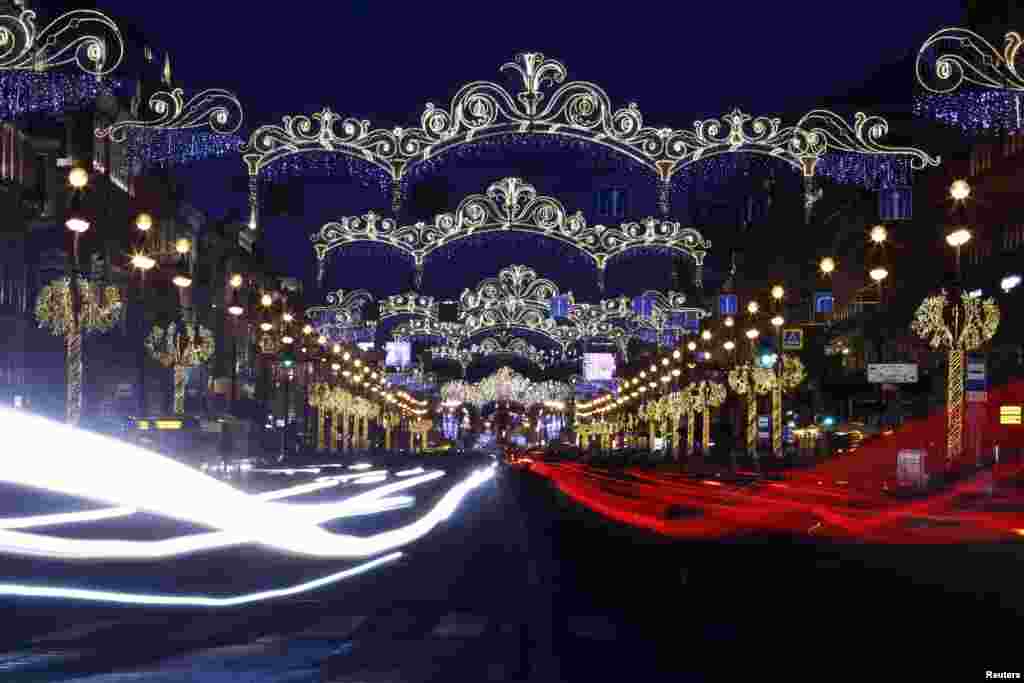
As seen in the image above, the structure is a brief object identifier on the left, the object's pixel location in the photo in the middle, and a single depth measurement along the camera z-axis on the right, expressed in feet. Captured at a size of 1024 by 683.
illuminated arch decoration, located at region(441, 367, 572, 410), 516.86
